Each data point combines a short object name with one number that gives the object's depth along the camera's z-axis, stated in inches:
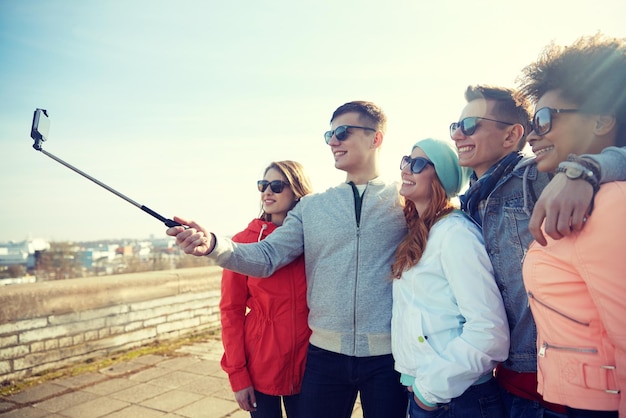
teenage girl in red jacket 97.0
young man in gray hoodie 86.8
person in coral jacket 45.6
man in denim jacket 66.7
